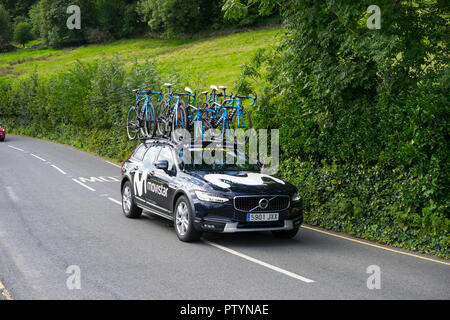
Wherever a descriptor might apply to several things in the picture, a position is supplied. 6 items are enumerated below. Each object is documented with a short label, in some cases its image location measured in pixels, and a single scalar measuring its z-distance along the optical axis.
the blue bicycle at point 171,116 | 13.65
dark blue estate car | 9.12
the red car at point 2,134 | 38.16
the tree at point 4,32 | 102.05
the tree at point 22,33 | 106.06
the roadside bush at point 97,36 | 92.69
